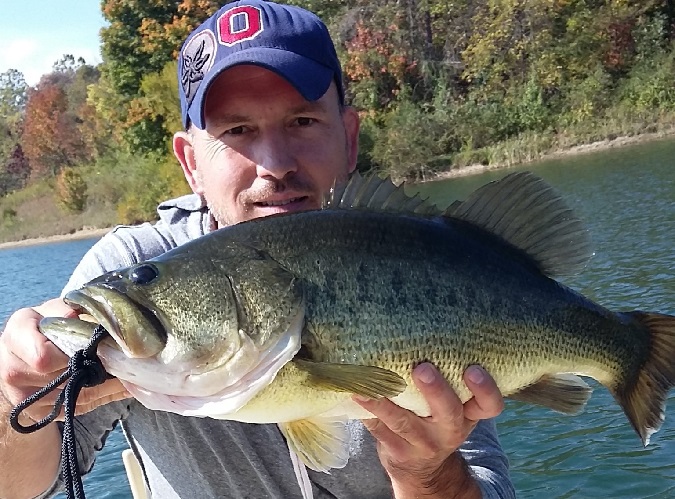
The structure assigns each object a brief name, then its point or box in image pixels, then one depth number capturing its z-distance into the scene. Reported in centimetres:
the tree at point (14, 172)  5856
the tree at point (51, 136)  5419
